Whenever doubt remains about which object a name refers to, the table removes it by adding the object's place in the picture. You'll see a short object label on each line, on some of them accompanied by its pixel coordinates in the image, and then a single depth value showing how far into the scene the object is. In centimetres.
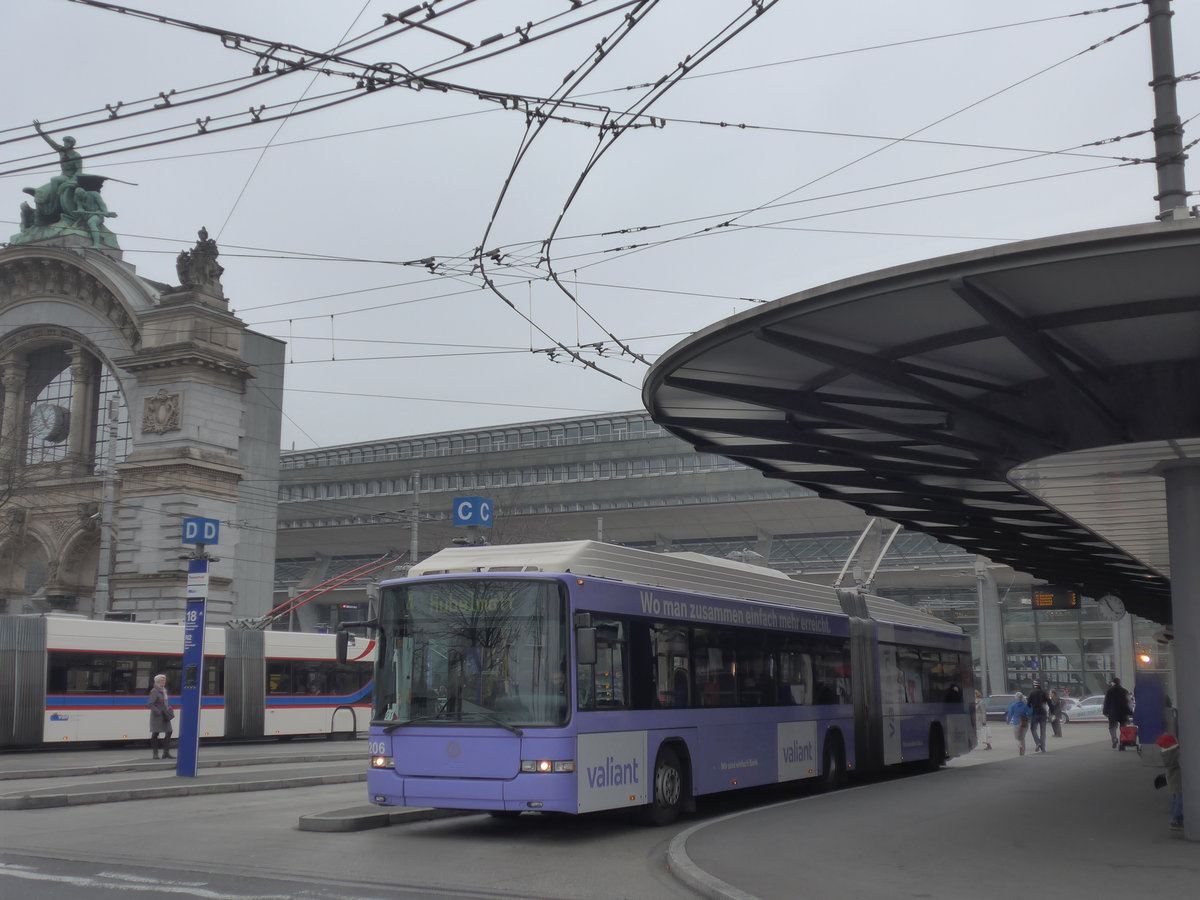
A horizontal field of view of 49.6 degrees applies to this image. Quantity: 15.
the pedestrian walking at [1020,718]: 2933
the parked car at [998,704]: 5269
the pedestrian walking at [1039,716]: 2986
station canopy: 898
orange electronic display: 2422
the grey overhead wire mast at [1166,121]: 1105
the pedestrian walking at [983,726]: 3186
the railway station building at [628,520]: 5712
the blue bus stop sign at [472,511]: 2755
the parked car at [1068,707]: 4956
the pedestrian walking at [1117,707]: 2886
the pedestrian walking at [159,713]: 2416
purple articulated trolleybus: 1236
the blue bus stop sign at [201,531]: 2223
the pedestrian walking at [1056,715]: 3809
